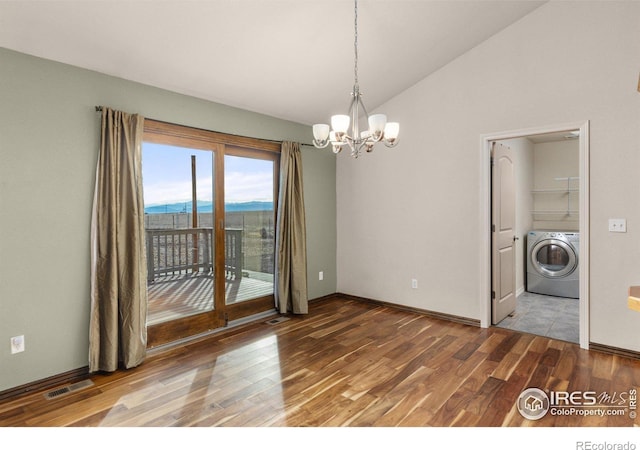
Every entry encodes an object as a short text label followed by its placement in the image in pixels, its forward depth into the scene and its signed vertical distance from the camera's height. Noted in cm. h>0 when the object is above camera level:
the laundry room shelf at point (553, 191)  582 +39
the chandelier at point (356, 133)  244 +60
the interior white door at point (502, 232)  401 -20
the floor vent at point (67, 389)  254 -124
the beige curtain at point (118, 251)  286 -26
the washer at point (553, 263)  512 -73
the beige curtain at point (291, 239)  440 -26
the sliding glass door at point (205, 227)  344 -10
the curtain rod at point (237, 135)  288 +94
